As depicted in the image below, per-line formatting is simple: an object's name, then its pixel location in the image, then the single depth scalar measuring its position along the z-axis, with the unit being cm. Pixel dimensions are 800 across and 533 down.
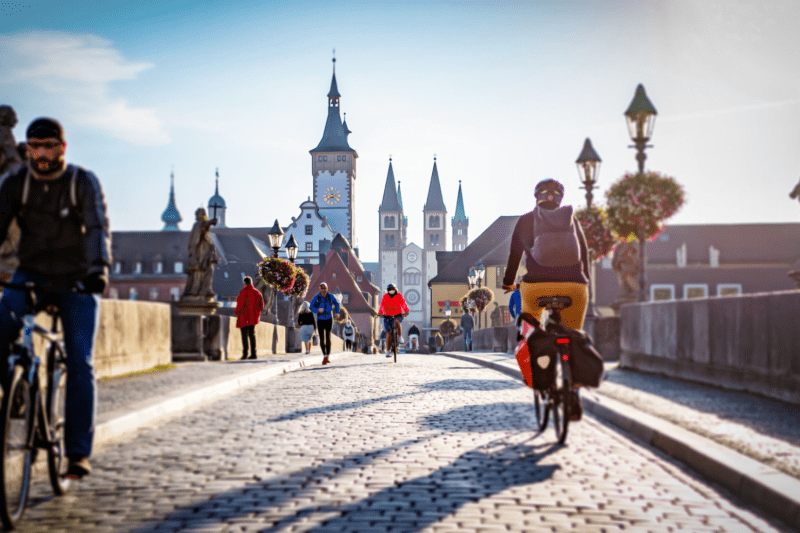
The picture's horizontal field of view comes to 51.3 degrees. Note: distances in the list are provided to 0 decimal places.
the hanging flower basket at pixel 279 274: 2961
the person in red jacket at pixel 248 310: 1808
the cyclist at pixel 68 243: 439
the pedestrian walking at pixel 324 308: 1730
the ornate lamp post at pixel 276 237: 2633
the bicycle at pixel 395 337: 2012
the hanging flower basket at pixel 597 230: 1706
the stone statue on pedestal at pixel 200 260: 1923
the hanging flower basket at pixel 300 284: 3209
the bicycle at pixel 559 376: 596
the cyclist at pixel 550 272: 633
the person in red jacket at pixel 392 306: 1907
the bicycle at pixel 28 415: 369
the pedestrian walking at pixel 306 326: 2381
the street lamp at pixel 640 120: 1432
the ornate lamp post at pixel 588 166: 1723
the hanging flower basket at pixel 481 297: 3859
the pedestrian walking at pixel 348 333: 3495
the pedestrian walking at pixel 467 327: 3137
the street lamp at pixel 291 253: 2919
